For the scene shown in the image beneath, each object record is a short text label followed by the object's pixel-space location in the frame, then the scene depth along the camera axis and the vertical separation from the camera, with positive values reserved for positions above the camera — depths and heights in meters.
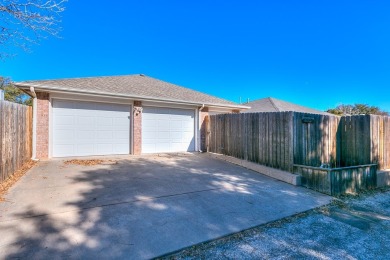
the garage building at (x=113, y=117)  7.52 +0.70
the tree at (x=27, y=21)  4.69 +2.69
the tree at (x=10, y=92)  18.88 +3.87
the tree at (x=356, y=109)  27.28 +3.32
